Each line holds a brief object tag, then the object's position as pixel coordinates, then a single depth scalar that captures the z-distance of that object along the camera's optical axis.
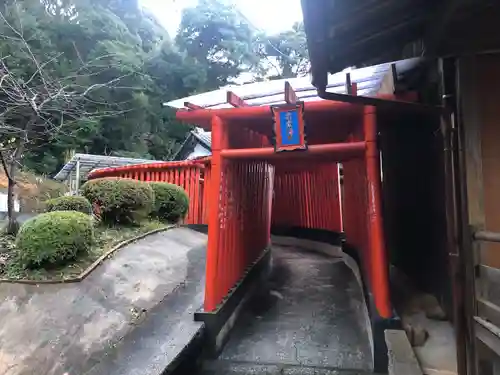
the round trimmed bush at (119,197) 7.80
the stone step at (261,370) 4.51
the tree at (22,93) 6.63
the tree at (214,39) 24.33
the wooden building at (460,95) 2.92
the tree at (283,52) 27.47
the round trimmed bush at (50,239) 5.32
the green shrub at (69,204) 7.08
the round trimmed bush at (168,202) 9.76
